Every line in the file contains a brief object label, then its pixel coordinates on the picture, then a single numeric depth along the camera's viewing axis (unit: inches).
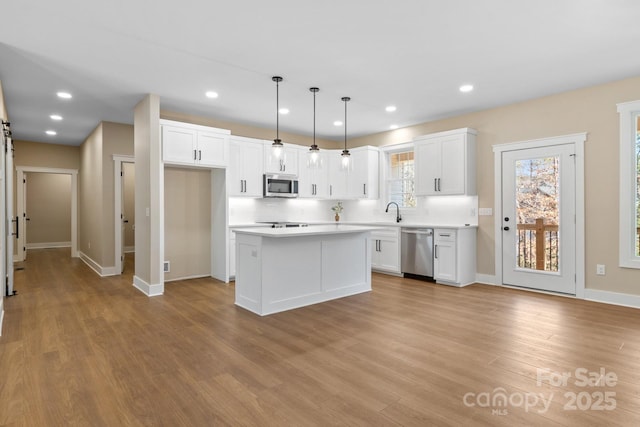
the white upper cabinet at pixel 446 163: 217.9
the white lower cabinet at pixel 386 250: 242.8
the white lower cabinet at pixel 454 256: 211.0
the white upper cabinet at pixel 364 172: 277.7
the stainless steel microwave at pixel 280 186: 250.5
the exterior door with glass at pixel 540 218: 185.5
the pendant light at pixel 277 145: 164.9
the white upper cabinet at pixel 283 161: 252.4
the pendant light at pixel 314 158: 168.9
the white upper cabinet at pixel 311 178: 273.9
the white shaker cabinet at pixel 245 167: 235.1
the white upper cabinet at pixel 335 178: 290.8
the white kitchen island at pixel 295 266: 153.2
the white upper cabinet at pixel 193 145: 198.1
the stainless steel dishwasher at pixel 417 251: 225.0
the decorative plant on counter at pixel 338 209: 303.4
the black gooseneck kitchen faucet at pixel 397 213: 267.7
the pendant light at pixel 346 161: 180.5
